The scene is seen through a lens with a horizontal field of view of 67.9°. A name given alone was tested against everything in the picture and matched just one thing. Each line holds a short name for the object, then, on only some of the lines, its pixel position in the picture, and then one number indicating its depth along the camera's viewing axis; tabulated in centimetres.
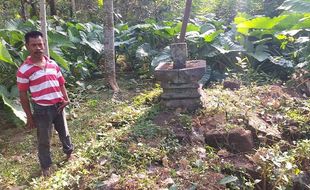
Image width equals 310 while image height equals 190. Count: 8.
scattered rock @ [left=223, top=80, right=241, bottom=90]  375
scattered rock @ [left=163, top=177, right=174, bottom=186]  194
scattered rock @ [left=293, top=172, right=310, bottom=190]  211
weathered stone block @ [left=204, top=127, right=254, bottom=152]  247
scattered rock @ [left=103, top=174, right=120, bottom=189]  193
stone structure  291
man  214
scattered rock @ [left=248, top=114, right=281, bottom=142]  261
